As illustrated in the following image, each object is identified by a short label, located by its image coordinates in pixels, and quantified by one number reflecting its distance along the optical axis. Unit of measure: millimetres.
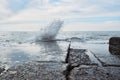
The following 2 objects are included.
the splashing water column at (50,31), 9181
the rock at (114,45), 2861
